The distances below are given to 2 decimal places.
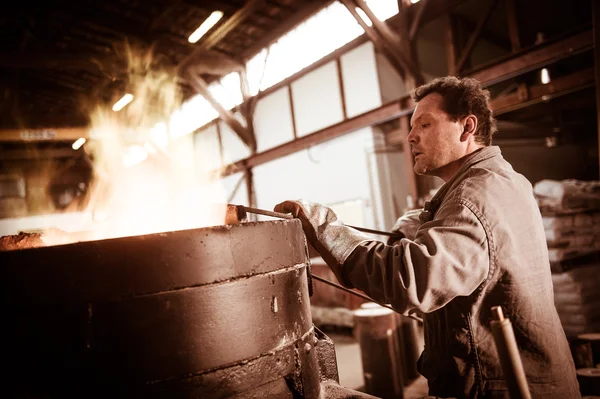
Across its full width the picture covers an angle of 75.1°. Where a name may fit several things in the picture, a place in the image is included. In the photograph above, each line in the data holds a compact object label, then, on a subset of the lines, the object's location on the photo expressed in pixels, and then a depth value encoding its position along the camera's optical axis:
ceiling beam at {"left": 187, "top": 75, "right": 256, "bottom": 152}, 11.77
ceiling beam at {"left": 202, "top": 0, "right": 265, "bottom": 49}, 9.19
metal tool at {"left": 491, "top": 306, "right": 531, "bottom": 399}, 1.31
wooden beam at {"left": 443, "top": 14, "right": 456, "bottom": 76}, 7.17
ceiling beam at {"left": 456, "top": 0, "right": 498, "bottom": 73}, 6.23
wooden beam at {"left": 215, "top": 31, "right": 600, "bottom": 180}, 5.30
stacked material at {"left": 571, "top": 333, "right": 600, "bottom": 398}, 4.04
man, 1.74
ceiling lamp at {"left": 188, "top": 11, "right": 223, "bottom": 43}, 9.38
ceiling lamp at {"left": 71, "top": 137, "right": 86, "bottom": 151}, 15.21
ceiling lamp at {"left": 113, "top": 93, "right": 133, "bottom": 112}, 12.02
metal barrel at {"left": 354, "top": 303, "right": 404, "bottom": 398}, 5.09
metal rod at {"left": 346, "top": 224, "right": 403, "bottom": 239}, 2.50
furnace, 1.57
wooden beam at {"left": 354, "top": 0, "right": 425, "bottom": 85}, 7.21
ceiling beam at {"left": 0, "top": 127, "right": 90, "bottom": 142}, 9.94
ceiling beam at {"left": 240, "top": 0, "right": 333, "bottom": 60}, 9.09
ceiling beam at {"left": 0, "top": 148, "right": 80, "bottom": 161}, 15.78
